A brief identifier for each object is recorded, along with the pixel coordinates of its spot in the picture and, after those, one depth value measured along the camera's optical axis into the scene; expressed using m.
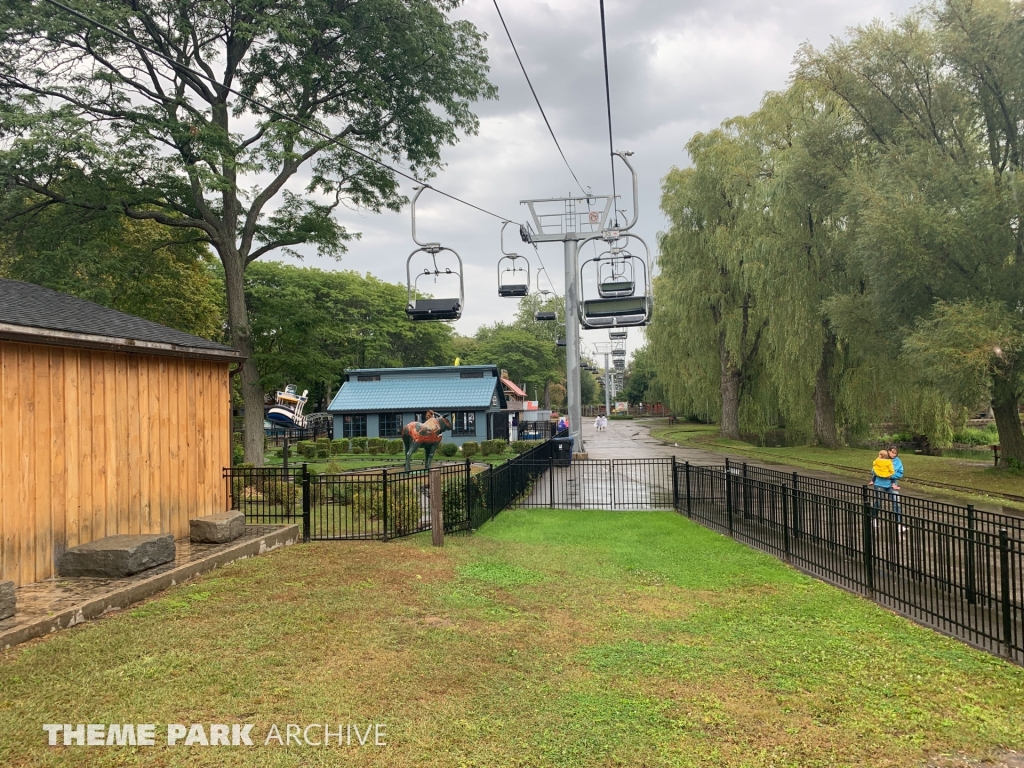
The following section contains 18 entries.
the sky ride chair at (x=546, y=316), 31.09
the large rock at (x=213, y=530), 9.17
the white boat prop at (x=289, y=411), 38.94
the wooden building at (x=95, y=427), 6.89
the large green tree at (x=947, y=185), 18.25
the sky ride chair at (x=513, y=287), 20.97
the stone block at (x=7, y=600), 5.56
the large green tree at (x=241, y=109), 16.02
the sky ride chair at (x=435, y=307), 17.52
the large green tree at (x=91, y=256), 17.08
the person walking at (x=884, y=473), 11.78
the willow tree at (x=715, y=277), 33.94
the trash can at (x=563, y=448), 22.80
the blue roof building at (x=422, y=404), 38.62
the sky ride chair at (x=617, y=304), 19.19
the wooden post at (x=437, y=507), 10.38
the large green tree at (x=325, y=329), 19.67
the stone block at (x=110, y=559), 7.09
